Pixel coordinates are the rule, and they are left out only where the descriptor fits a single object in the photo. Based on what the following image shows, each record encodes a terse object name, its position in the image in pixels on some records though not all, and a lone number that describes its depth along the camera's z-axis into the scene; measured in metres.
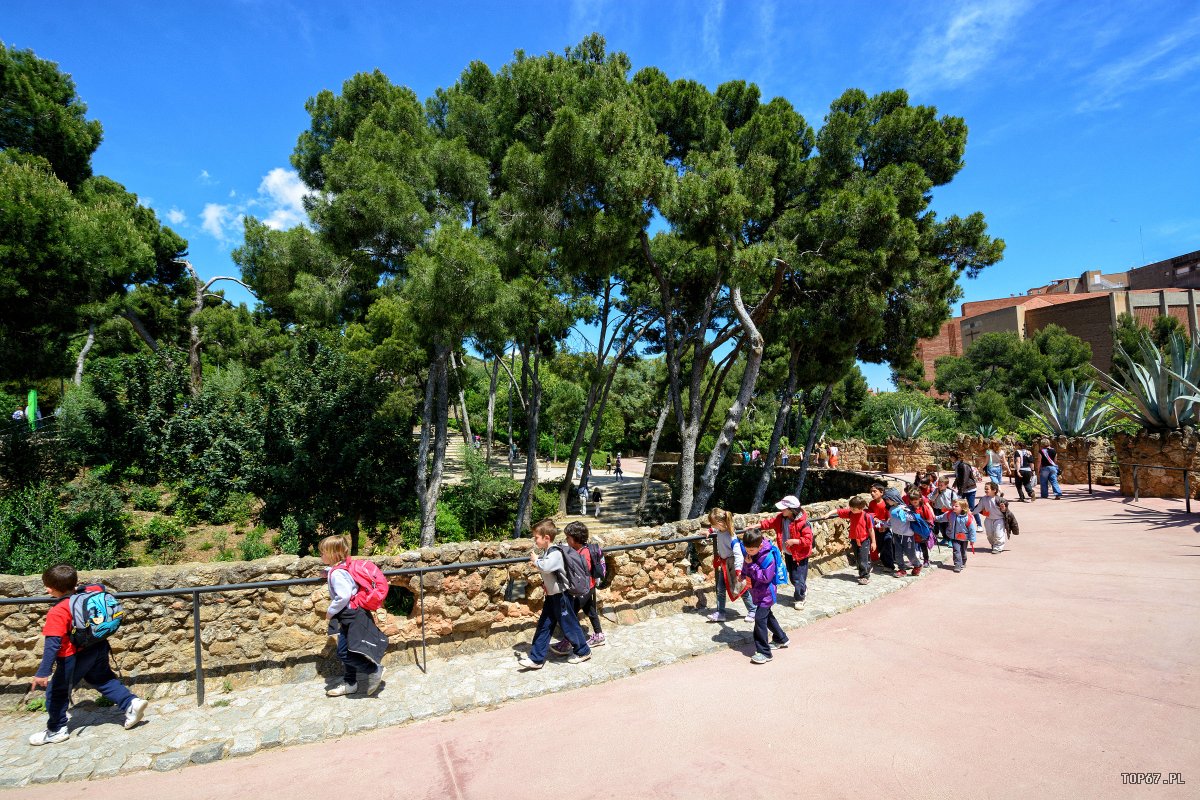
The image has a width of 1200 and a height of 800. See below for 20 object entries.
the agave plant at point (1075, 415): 17.23
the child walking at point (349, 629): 4.88
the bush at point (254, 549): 11.71
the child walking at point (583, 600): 5.75
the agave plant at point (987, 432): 25.13
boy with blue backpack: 4.31
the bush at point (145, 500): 15.41
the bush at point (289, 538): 12.33
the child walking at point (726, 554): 6.65
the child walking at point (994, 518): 10.02
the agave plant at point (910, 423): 25.48
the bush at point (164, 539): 13.15
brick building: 55.19
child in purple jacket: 5.59
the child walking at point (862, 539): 8.28
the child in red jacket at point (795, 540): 7.20
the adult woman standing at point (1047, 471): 14.94
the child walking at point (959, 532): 8.91
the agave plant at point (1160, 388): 12.98
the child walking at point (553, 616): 5.54
